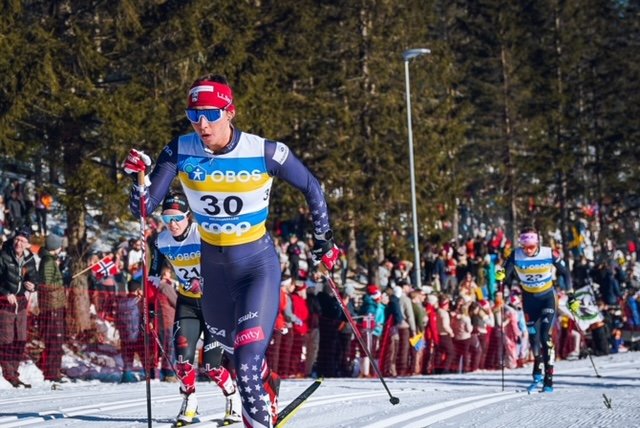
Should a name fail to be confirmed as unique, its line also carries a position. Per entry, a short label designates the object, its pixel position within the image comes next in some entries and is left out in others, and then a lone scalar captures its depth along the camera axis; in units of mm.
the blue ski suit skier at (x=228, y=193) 7859
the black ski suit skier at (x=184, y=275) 10742
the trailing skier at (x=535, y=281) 16734
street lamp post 32688
